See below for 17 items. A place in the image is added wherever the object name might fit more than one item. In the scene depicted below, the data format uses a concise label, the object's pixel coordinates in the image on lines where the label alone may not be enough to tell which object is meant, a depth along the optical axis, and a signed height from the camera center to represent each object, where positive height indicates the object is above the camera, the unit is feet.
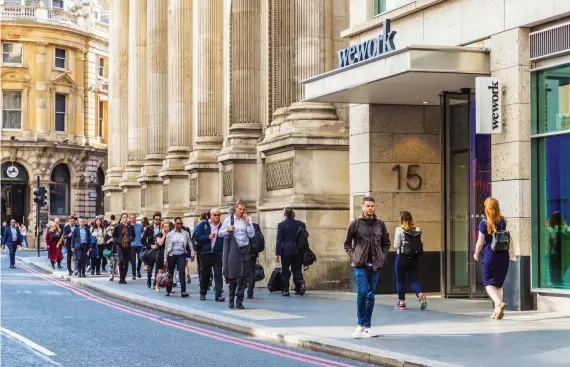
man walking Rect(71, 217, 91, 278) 114.73 -2.89
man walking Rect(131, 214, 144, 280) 110.63 -3.10
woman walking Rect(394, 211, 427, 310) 65.00 -2.51
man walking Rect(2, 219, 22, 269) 145.69 -3.25
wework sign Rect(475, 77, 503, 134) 62.85 +5.64
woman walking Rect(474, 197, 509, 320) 57.21 -2.17
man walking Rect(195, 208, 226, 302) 77.30 -2.44
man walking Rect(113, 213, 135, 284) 101.24 -2.36
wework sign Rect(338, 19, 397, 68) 71.26 +10.04
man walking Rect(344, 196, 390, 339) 50.42 -1.64
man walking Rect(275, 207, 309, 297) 79.10 -2.55
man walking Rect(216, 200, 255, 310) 70.08 -1.97
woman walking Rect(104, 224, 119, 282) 109.25 -3.66
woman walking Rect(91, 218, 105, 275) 121.37 -2.52
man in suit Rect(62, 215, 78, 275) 122.52 -2.52
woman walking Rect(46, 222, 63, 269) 141.08 -3.90
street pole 186.45 -2.01
